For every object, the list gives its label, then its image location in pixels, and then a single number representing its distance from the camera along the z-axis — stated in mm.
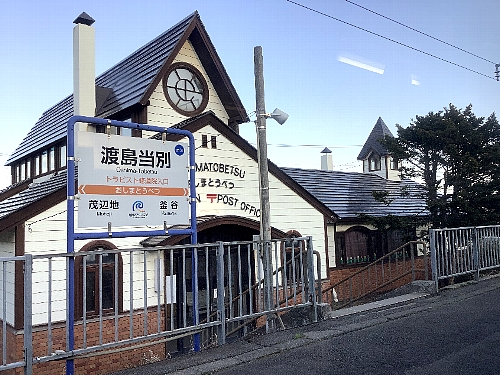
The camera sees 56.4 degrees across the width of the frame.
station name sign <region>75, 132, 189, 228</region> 5617
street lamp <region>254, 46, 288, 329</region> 9258
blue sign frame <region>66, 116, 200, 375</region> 4914
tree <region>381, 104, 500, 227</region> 15703
